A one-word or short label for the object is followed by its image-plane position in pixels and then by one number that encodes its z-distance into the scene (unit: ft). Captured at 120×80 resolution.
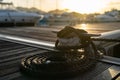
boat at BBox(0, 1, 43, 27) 53.12
